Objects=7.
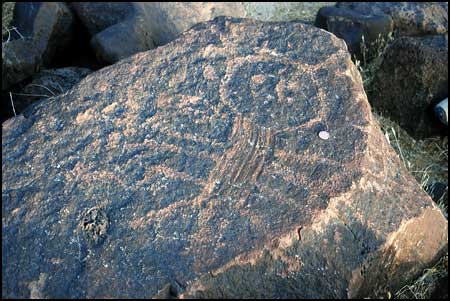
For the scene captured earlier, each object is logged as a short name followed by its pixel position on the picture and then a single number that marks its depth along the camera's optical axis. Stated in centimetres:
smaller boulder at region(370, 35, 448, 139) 349
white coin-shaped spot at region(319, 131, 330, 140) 230
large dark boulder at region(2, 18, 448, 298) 202
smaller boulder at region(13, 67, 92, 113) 319
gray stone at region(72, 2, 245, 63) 341
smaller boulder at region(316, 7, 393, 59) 401
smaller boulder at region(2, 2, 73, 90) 340
